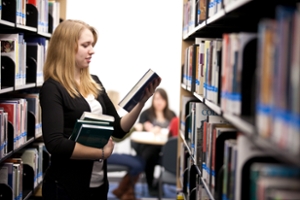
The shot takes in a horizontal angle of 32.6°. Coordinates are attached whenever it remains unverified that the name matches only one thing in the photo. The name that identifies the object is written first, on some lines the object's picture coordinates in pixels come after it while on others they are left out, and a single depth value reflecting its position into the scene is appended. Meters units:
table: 6.09
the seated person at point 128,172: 6.02
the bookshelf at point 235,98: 1.31
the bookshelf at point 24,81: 3.39
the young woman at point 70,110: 2.66
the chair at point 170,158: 5.42
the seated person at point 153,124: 6.54
